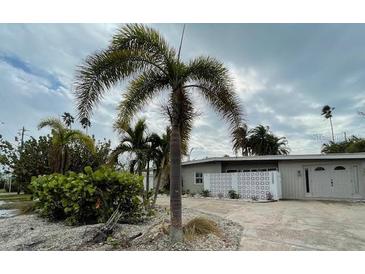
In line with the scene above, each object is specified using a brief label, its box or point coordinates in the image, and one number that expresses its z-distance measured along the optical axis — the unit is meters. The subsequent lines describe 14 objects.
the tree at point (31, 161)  17.36
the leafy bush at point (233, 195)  15.95
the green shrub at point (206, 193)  17.72
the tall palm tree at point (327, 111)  44.94
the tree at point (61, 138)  11.02
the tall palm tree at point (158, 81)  5.05
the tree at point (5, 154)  19.61
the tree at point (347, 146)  27.92
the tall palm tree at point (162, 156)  10.39
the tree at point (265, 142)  32.88
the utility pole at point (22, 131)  27.47
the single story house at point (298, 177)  14.83
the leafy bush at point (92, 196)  6.64
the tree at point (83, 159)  16.22
